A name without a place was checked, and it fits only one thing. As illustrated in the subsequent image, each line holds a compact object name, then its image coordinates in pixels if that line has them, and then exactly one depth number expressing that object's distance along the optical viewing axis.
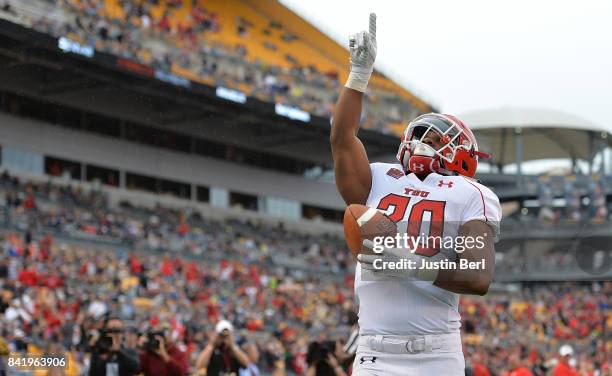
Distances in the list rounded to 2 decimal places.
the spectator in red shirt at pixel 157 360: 15.46
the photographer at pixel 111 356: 14.45
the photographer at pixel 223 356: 15.99
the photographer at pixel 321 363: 15.45
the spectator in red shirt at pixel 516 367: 19.98
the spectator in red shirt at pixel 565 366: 21.48
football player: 6.34
